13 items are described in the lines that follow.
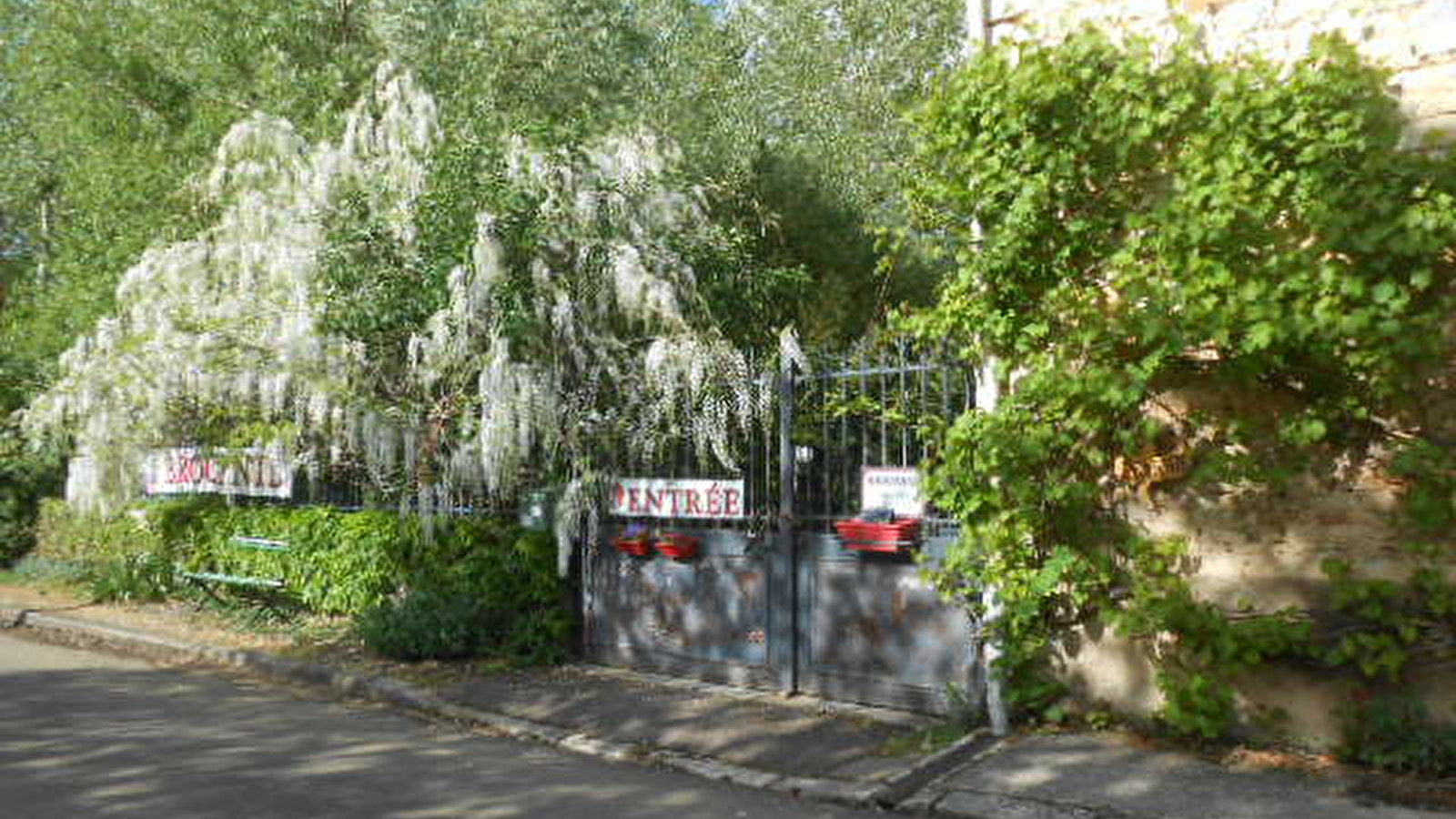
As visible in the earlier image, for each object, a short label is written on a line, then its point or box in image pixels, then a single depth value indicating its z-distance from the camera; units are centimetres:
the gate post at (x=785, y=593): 848
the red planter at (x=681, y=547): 907
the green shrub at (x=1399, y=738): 594
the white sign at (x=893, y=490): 782
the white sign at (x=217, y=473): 1230
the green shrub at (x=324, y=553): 1109
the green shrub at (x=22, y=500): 1764
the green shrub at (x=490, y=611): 971
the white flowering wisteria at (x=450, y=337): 945
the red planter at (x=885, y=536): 776
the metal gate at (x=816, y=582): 783
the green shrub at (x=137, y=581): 1396
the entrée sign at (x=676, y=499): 894
